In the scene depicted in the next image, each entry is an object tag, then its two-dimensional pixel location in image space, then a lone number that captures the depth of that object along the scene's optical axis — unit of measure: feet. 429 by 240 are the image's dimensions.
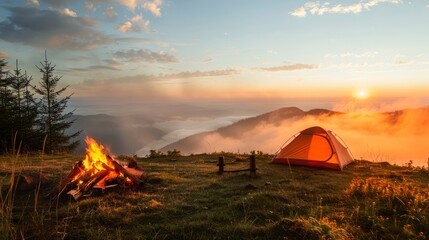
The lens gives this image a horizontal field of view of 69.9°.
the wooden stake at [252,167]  42.27
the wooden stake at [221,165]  44.88
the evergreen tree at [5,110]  89.15
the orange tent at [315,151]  50.42
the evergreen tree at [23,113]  93.66
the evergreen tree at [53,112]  112.57
